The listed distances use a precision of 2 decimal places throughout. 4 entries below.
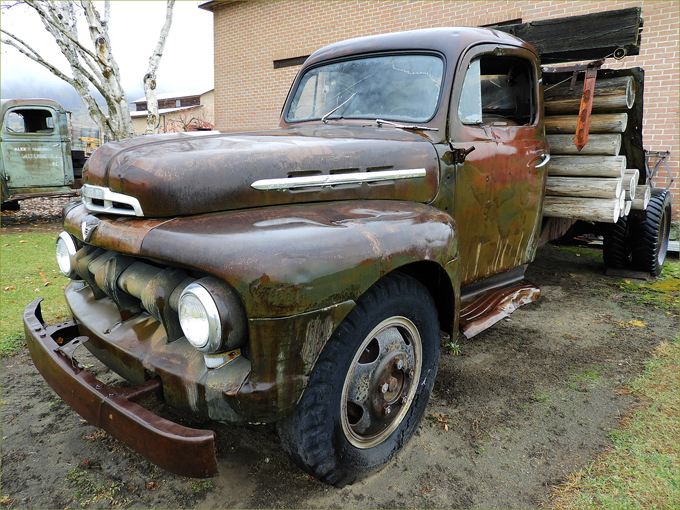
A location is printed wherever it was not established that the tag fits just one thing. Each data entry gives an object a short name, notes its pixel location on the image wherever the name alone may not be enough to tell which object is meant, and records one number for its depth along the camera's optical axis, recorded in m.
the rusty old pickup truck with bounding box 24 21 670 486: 1.61
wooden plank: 3.47
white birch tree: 7.44
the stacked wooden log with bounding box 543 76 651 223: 3.88
